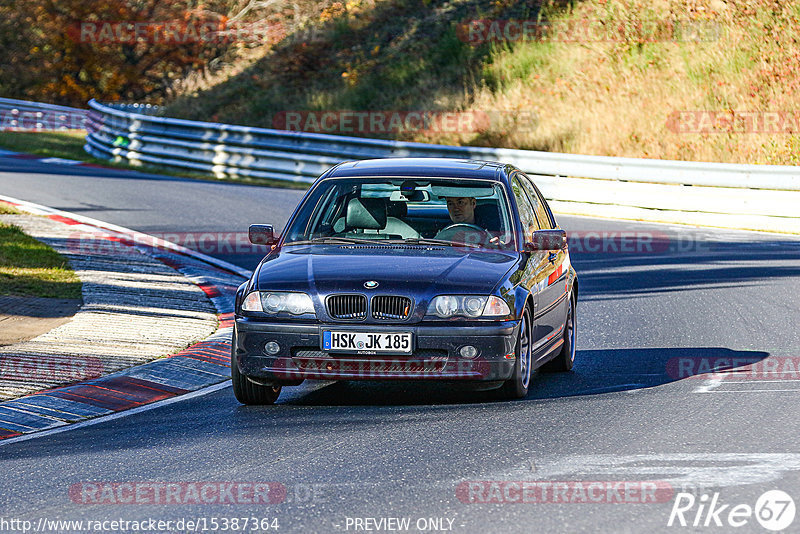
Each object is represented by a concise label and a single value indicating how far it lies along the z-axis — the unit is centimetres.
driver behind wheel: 1853
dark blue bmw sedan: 1639
